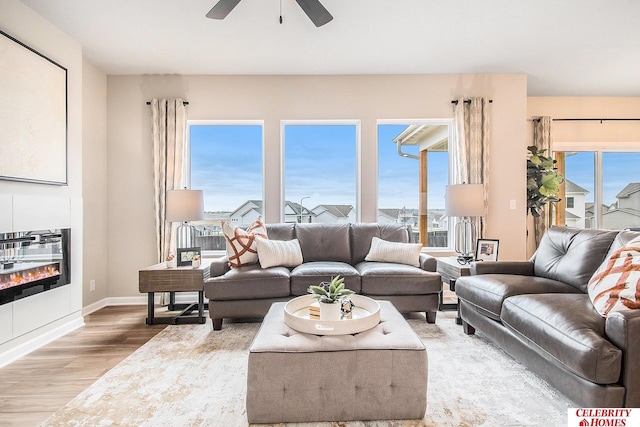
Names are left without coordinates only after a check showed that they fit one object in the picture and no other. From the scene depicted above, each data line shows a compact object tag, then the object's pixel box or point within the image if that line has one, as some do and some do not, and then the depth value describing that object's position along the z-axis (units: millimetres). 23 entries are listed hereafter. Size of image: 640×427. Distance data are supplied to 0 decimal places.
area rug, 1784
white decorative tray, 1864
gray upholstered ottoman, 1713
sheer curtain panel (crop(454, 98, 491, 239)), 4281
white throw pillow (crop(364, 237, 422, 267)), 3557
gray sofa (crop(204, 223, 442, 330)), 3143
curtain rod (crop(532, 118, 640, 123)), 5145
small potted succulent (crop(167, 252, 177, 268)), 3410
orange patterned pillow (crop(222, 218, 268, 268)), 3400
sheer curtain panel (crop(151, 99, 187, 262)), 4156
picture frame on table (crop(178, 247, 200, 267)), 3479
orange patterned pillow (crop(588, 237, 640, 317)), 1752
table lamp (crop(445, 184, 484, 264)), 3568
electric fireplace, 2541
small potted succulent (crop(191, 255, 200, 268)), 3435
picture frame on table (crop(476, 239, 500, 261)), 3549
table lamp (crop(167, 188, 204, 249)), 3564
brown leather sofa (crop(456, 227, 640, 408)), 1576
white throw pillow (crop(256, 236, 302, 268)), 3402
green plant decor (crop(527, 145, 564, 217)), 4496
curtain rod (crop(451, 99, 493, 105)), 4297
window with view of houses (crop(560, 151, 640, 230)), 5270
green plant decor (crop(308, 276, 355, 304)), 2020
